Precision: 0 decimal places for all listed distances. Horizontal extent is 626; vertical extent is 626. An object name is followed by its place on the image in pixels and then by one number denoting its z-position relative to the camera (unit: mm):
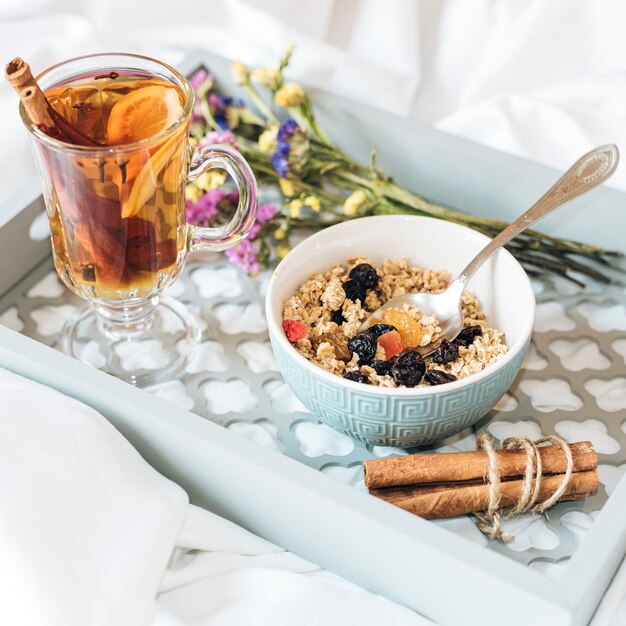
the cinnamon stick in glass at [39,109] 891
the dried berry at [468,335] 1054
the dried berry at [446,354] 1021
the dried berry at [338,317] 1083
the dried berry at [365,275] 1095
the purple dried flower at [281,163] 1256
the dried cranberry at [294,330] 1032
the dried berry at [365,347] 1015
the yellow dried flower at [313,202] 1225
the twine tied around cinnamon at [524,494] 941
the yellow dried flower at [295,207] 1229
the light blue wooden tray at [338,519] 818
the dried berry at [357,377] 975
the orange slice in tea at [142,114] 978
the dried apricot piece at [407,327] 1049
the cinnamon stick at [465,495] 950
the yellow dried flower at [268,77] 1306
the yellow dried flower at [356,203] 1216
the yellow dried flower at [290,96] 1285
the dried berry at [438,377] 980
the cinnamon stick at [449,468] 964
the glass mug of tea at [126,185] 935
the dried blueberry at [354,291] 1094
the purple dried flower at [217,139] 1272
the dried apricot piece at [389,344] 1026
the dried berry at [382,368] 996
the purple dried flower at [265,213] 1263
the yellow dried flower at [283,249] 1262
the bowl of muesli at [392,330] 954
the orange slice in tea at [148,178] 943
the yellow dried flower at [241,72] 1333
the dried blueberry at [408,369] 978
